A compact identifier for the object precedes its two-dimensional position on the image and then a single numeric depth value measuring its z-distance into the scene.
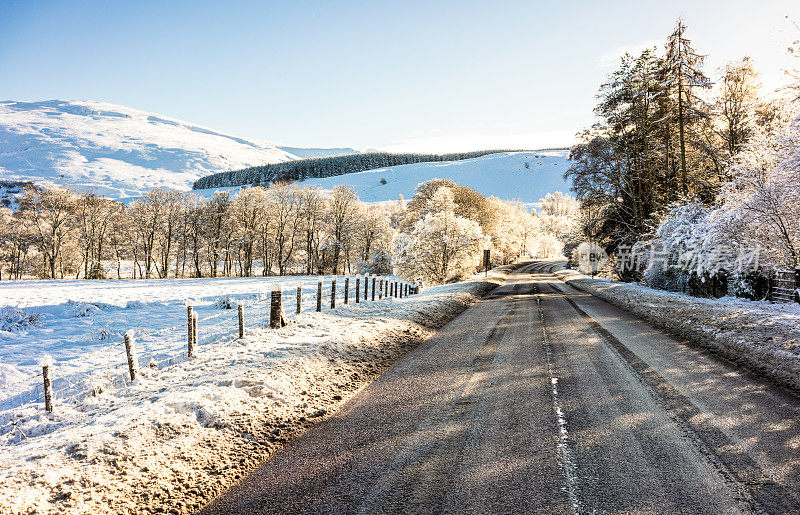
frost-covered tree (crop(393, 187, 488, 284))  36.19
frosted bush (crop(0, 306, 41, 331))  14.08
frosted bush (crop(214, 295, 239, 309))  20.38
